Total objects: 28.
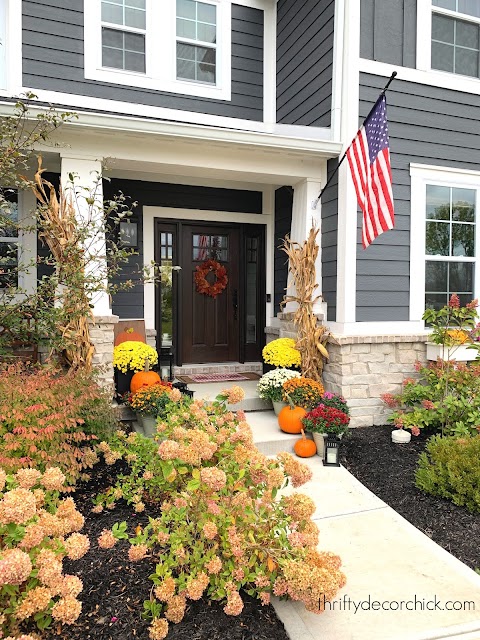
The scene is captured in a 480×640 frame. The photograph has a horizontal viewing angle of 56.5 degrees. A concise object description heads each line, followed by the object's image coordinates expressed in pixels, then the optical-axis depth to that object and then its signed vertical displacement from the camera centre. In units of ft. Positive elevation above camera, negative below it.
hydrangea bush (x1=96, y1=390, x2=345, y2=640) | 5.62 -3.39
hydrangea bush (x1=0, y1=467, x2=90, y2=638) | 4.58 -2.94
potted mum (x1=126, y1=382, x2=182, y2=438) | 12.69 -3.23
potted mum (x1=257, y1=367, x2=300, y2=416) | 14.75 -3.10
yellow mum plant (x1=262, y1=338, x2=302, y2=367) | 15.72 -2.20
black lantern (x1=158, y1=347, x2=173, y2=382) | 17.25 -2.91
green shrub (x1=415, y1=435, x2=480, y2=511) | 9.70 -4.04
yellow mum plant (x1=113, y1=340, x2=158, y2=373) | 14.56 -2.13
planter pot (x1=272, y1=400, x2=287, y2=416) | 14.61 -3.72
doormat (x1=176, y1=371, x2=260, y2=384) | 18.28 -3.64
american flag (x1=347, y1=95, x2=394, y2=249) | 11.86 +3.29
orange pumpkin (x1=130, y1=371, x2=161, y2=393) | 14.28 -2.84
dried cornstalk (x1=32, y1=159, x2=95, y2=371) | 12.46 +0.57
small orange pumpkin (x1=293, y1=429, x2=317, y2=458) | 12.86 -4.49
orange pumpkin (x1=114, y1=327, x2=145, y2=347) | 16.81 -1.71
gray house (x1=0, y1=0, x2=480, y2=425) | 14.90 +5.01
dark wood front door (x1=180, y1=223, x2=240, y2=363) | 20.25 -0.50
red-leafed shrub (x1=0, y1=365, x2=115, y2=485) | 8.43 -2.65
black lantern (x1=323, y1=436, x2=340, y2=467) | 12.31 -4.42
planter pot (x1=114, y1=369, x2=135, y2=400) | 14.83 -3.00
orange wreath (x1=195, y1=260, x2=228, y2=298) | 20.25 +0.63
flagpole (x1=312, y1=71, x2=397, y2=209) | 14.87 +3.57
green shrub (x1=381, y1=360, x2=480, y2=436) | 12.89 -3.33
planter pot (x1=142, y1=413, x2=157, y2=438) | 12.92 -3.83
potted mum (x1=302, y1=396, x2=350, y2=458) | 12.72 -3.75
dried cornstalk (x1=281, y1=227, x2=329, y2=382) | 15.61 -0.76
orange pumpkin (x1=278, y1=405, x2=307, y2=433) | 13.46 -3.84
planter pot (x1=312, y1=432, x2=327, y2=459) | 12.78 -4.33
